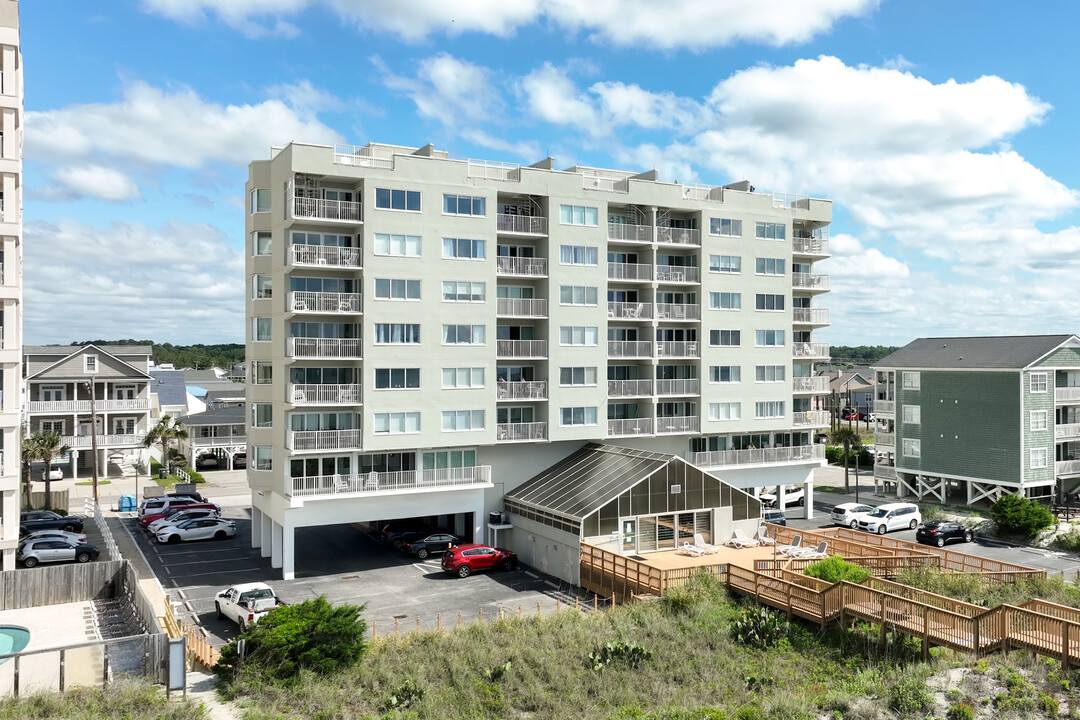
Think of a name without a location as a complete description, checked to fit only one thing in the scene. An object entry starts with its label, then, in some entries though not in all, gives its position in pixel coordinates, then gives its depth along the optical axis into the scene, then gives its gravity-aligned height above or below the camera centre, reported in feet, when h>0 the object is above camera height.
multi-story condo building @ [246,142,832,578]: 130.00 +8.13
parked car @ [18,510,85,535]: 153.07 -27.58
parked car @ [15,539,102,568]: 135.03 -28.99
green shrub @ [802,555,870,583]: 101.04 -24.28
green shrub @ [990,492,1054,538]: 150.00 -25.99
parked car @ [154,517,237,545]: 154.10 -29.08
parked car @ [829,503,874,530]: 165.57 -28.04
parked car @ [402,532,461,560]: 139.23 -28.67
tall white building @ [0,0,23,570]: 117.70 +12.39
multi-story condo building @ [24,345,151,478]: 226.58 -6.64
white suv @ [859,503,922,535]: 162.81 -28.65
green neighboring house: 173.27 -9.82
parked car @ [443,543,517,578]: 126.93 -28.55
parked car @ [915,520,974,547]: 150.00 -29.08
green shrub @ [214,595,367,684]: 77.51 -25.65
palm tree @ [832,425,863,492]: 205.09 -16.18
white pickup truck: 98.32 -27.47
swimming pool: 96.12 -31.23
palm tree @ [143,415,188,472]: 230.07 -16.20
